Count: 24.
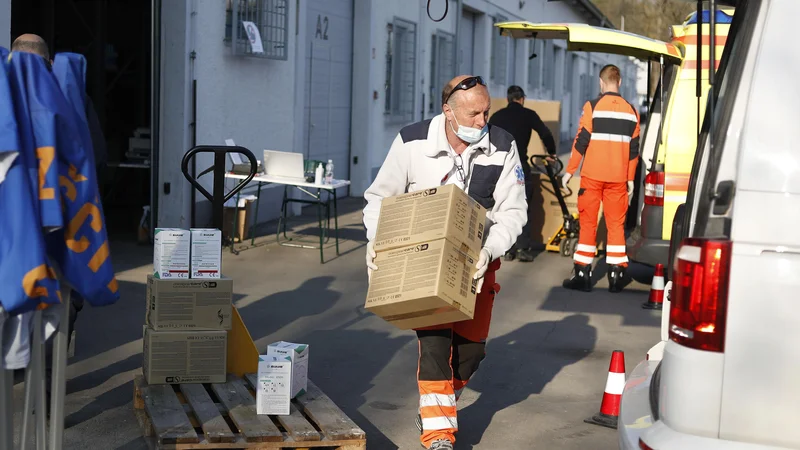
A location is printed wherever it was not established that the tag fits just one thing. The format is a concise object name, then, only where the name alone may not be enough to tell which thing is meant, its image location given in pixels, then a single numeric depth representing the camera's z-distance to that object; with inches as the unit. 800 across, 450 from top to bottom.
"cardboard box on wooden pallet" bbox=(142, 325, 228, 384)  223.8
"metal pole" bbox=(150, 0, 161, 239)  458.9
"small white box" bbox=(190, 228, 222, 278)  227.6
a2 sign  629.9
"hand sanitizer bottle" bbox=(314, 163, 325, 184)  444.1
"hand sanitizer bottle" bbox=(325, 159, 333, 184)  451.7
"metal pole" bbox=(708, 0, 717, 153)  128.2
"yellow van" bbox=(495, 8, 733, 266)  370.0
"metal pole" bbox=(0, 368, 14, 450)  137.8
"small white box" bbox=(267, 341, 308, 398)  214.1
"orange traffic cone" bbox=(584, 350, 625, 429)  225.9
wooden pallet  191.2
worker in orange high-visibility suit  396.8
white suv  114.9
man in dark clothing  471.8
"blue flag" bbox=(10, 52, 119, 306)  133.1
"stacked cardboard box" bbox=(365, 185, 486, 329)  186.5
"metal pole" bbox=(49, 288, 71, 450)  144.9
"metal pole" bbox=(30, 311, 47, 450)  140.6
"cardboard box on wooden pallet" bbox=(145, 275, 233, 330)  225.5
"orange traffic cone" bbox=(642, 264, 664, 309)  368.8
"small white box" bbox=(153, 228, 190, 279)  225.3
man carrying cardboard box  204.4
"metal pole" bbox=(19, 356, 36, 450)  144.2
